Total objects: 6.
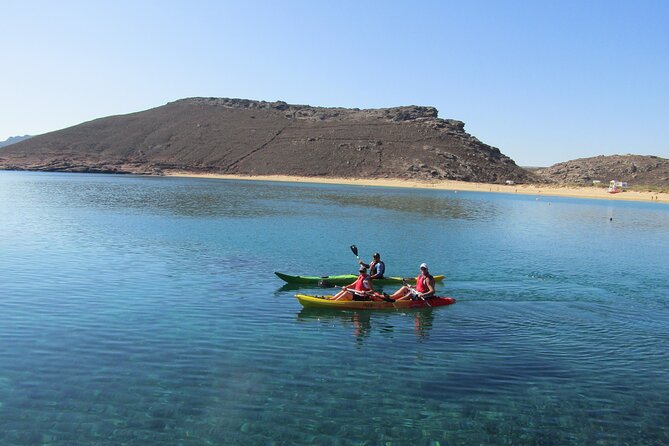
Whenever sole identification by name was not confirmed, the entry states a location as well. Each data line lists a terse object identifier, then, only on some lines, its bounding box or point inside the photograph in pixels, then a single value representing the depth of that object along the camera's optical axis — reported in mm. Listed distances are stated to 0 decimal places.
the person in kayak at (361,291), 18500
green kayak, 21219
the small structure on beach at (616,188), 109000
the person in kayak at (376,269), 22203
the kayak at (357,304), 18016
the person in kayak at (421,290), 18725
